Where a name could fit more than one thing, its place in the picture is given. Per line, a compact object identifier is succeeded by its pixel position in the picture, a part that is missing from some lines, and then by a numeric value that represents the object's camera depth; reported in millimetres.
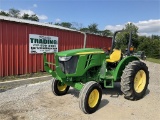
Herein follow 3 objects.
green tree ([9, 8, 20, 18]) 31512
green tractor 3003
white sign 5719
